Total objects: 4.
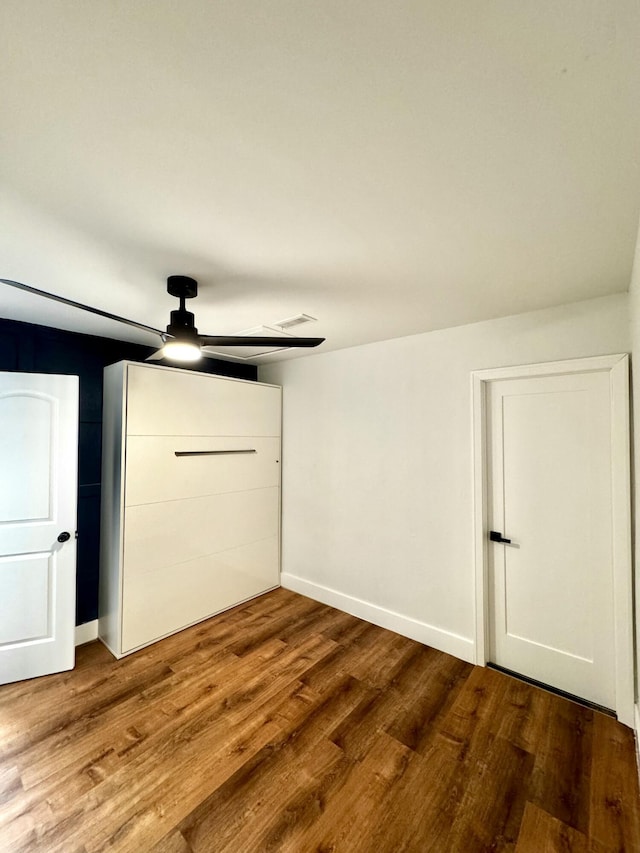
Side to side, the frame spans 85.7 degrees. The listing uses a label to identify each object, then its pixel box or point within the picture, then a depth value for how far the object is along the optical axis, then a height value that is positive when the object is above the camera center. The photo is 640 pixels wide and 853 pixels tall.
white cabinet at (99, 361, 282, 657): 2.66 -0.59
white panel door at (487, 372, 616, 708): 2.13 -0.64
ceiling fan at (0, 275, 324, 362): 1.77 +0.50
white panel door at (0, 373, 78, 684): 2.37 -0.64
